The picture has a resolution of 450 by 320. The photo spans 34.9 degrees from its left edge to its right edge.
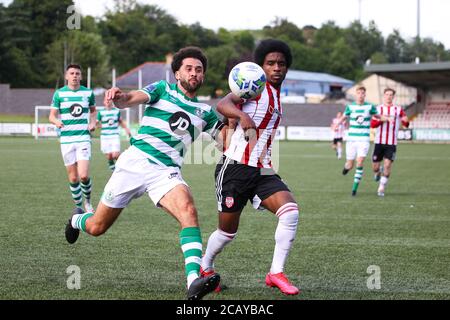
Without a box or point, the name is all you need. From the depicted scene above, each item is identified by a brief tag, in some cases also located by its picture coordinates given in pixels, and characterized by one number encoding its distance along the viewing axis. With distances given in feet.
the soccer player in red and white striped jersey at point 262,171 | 21.88
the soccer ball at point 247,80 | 20.61
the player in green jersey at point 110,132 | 71.31
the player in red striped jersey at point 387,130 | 54.65
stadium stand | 173.45
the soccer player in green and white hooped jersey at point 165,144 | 21.04
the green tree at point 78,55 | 232.12
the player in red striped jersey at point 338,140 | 104.51
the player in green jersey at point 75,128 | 40.22
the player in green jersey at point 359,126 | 56.90
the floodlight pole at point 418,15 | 247.09
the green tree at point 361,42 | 445.37
